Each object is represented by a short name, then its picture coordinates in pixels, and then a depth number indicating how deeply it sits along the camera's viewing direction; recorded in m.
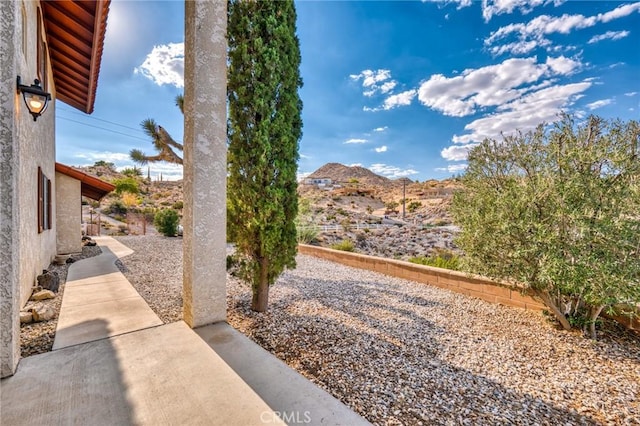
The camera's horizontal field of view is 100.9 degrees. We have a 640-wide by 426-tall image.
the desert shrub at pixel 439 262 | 6.92
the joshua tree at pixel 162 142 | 13.98
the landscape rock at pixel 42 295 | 4.46
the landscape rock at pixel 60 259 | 7.21
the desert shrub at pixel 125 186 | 28.30
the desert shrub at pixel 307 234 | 12.04
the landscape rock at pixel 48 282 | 4.97
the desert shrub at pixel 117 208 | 25.69
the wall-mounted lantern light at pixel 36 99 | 2.97
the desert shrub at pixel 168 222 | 13.81
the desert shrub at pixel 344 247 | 10.31
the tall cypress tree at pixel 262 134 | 3.80
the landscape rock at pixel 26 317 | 3.51
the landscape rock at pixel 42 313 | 3.62
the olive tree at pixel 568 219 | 3.21
